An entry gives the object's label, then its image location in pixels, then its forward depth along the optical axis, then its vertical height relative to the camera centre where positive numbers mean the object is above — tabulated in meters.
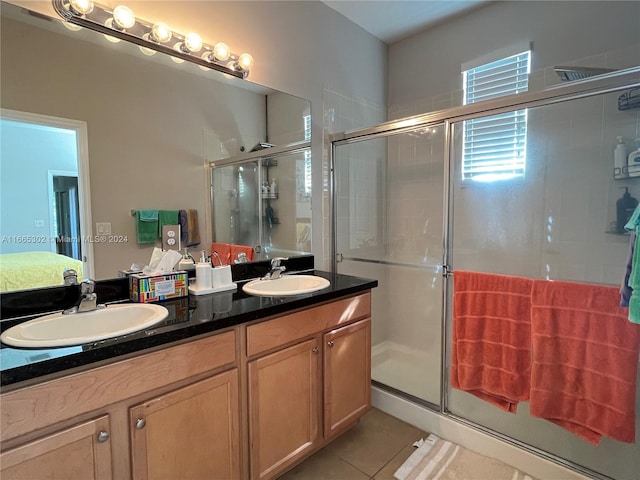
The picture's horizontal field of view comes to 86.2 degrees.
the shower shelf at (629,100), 1.75 +0.61
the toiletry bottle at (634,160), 1.79 +0.30
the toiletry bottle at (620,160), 1.86 +0.32
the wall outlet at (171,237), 1.61 -0.07
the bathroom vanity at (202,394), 0.90 -0.58
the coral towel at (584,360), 1.38 -0.61
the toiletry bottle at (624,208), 1.85 +0.05
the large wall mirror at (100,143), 1.21 +0.34
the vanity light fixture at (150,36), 1.31 +0.82
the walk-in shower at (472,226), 1.77 -0.04
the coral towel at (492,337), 1.64 -0.59
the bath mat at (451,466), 1.63 -1.23
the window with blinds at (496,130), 2.25 +0.60
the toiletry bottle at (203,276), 1.59 -0.25
